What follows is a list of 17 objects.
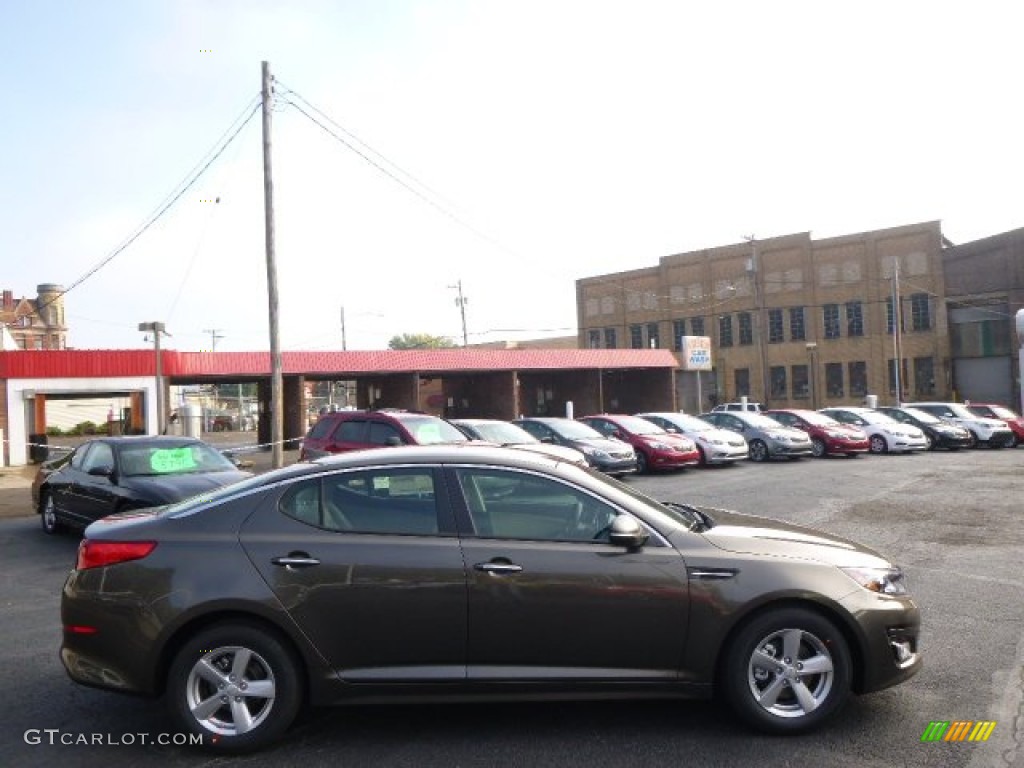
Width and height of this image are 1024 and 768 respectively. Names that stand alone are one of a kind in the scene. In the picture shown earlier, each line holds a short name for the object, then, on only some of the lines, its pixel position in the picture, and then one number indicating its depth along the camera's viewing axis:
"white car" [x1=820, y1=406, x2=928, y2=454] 25.53
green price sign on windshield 10.48
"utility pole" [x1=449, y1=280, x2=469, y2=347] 62.69
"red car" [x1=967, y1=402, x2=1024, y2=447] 28.25
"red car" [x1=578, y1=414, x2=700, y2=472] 20.22
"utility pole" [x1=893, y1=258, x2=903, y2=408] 41.28
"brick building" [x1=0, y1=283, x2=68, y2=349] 95.44
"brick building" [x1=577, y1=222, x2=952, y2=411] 50.91
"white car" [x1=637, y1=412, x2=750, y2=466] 21.59
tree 94.38
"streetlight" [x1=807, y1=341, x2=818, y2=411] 54.22
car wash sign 42.59
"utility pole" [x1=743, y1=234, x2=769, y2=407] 55.59
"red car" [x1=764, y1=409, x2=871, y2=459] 24.41
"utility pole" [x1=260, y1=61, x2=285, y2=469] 19.47
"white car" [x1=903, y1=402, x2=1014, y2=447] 27.30
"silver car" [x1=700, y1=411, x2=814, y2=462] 23.34
